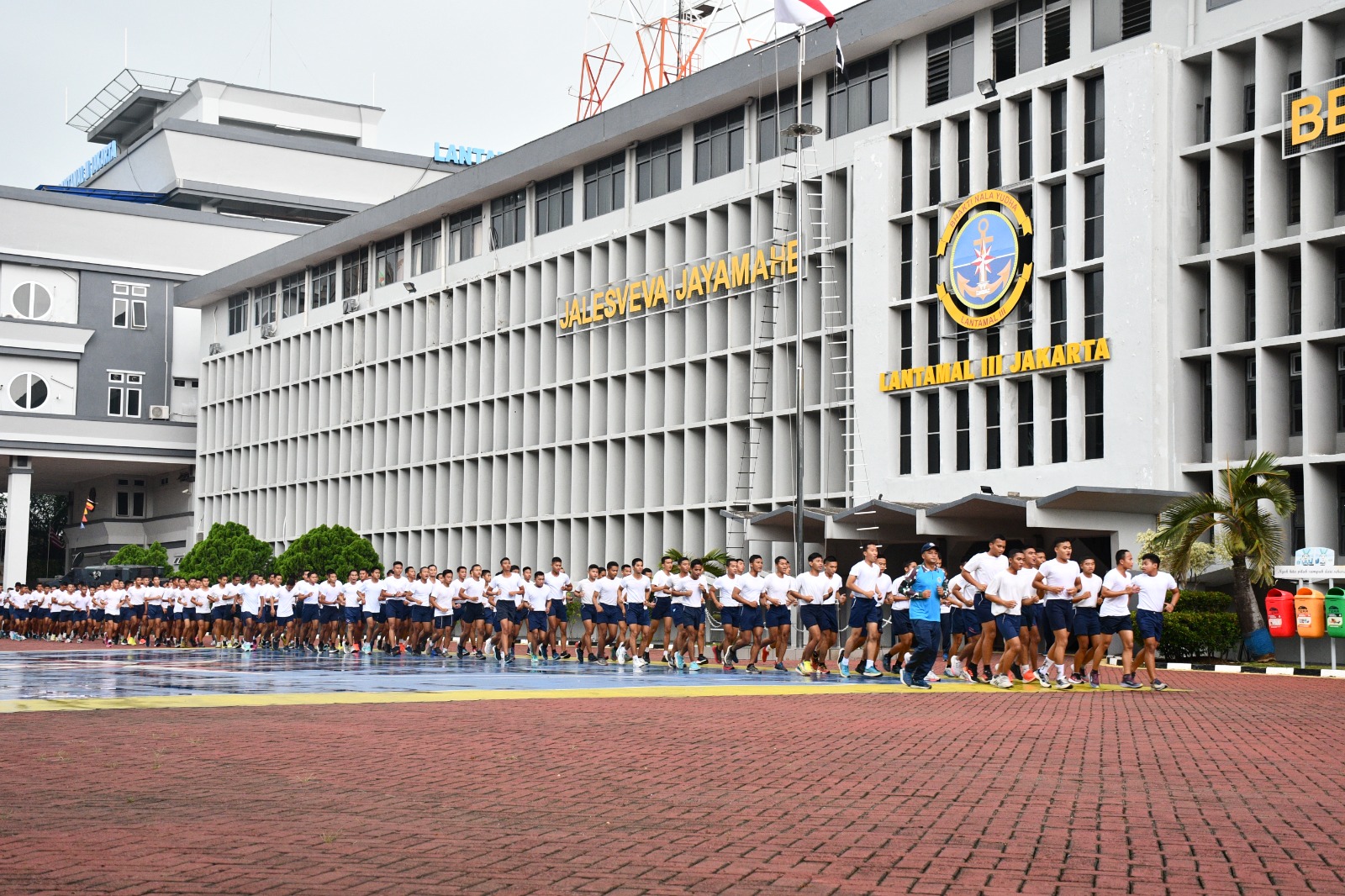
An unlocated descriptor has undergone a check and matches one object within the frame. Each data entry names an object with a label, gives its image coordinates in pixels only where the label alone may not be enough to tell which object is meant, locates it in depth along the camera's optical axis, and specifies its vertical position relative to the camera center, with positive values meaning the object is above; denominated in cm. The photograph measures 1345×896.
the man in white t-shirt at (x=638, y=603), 2950 -79
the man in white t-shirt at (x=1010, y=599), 2142 -49
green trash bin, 2688 -88
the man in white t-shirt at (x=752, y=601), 2620 -64
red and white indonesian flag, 3691 +1252
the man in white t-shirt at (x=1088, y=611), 2166 -66
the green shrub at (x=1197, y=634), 2900 -126
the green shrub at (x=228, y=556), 6209 +13
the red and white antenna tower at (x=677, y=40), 5106 +1654
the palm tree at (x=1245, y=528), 2922 +63
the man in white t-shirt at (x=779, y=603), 2569 -66
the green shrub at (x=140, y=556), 6956 +9
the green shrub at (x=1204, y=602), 3070 -74
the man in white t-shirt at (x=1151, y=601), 2141 -51
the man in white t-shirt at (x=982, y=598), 2153 -51
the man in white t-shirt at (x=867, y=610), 2331 -72
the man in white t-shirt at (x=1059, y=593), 2161 -40
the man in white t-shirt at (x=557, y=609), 3189 -98
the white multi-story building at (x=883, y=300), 3388 +689
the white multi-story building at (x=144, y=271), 7550 +1369
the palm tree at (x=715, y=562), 3997 -4
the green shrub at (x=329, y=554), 5562 +18
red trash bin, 2892 -88
